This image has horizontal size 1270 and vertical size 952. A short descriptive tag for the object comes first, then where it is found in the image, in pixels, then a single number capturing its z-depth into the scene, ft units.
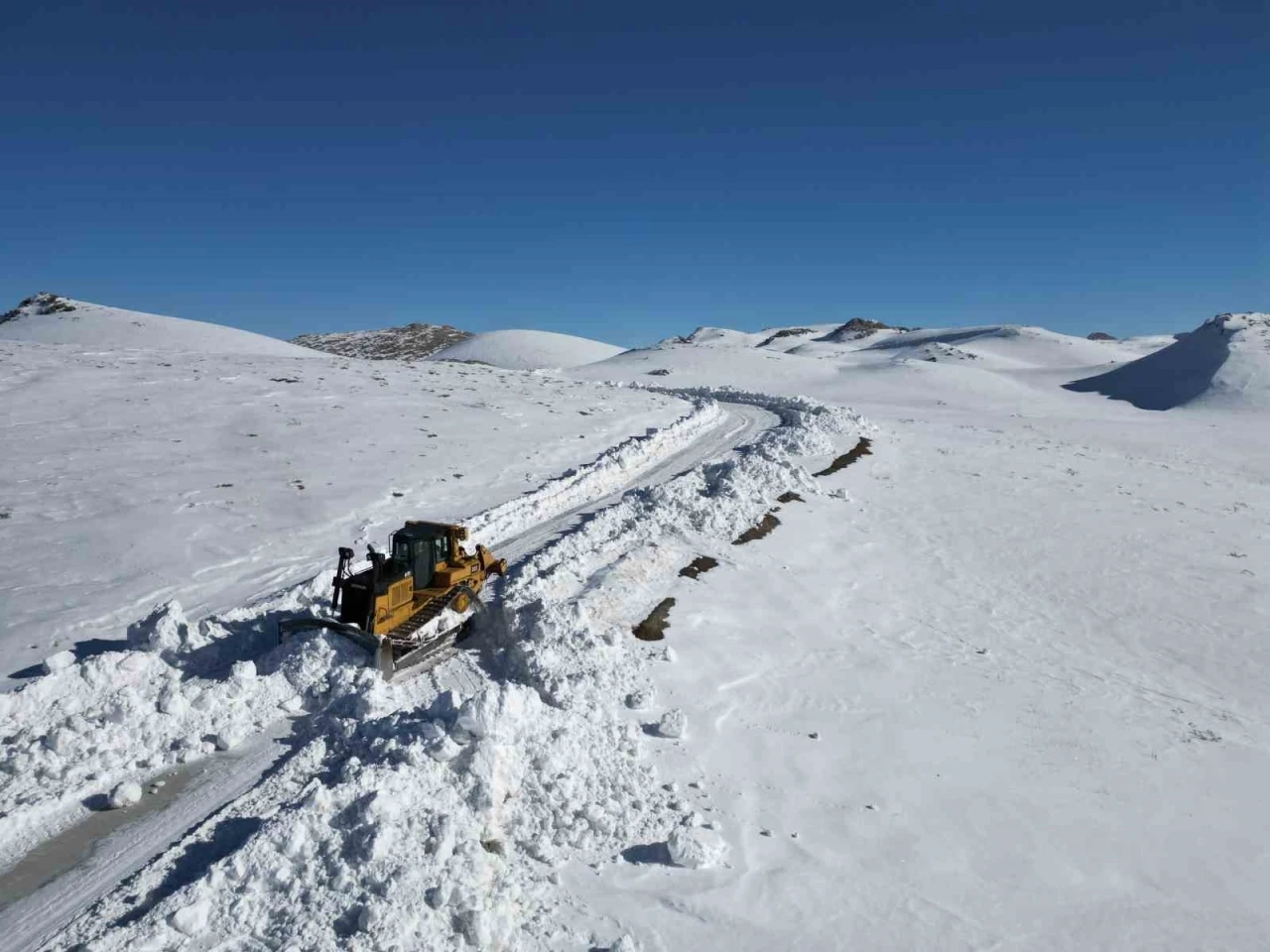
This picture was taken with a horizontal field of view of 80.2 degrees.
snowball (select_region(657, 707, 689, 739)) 33.30
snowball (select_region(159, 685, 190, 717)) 29.32
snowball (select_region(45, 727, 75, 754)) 26.84
